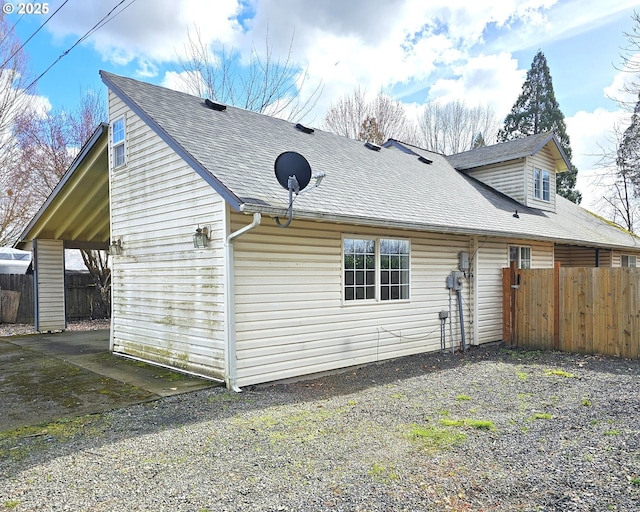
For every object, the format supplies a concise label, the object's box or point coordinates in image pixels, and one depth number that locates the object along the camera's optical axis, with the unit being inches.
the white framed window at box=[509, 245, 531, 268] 432.1
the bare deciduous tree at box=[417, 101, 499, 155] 1146.7
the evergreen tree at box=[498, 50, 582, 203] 1136.8
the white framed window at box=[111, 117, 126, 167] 337.6
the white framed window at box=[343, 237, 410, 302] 299.1
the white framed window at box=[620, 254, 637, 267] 637.3
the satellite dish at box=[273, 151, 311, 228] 243.6
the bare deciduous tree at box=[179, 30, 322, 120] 716.7
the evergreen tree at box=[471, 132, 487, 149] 1162.6
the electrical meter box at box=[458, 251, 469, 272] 374.0
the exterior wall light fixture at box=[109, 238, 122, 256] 345.4
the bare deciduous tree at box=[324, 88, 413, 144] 1040.8
